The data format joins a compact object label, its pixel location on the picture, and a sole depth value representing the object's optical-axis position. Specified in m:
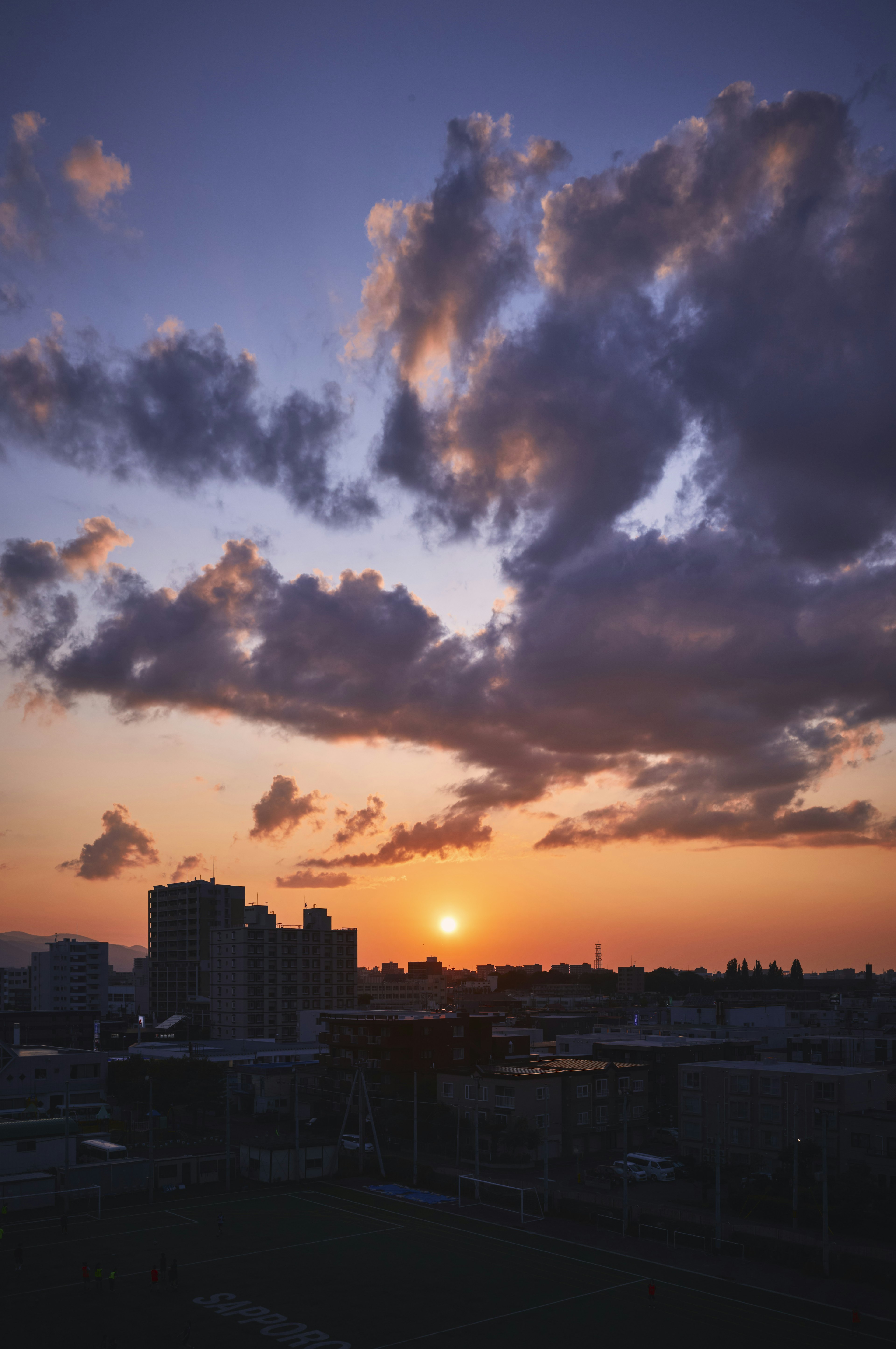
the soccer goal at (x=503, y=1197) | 52.84
